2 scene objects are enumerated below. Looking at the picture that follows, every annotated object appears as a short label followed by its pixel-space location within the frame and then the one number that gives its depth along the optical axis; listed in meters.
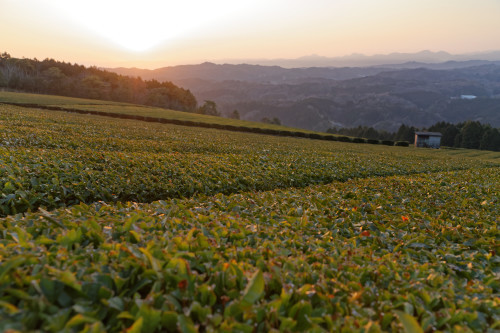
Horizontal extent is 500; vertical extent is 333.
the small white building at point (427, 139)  89.38
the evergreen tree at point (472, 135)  109.19
